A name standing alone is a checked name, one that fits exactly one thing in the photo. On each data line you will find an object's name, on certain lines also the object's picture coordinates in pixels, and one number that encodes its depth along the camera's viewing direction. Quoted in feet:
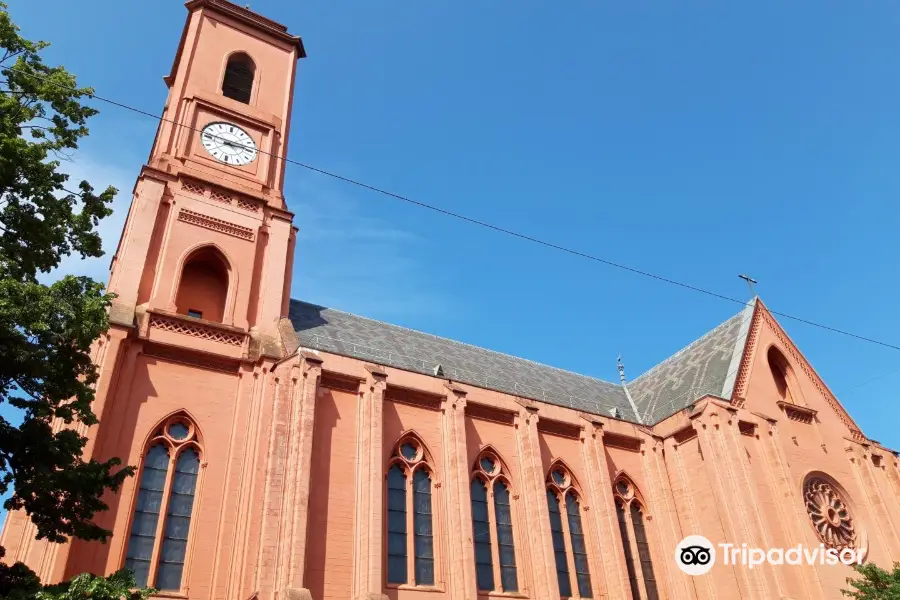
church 58.21
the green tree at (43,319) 36.81
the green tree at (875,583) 68.59
